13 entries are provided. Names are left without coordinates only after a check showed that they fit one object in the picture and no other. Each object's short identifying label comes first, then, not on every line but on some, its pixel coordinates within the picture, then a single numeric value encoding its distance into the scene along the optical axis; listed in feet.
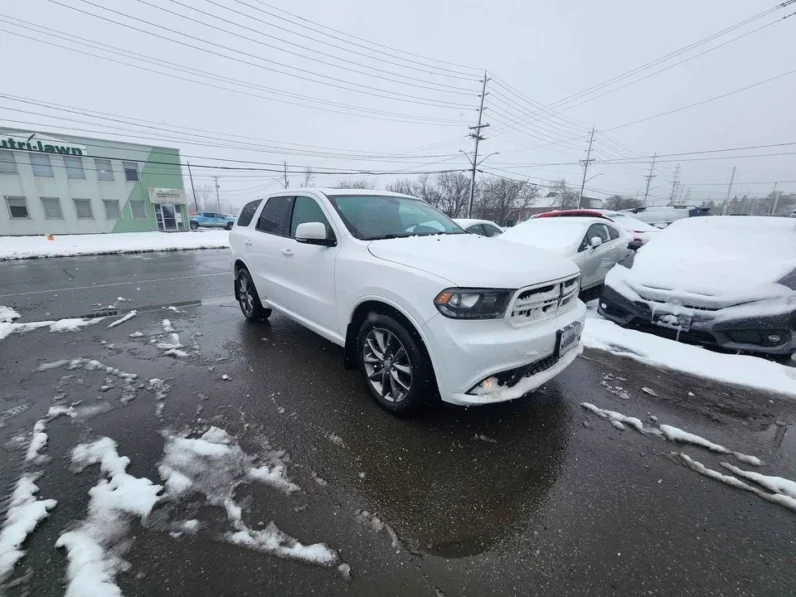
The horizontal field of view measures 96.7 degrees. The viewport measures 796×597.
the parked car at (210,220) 112.06
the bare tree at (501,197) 152.56
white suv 7.70
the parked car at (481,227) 31.55
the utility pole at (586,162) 150.71
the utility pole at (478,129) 97.14
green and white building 76.79
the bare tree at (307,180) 197.16
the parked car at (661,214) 61.16
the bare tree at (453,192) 156.04
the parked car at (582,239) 20.49
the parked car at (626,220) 38.06
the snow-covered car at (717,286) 12.17
